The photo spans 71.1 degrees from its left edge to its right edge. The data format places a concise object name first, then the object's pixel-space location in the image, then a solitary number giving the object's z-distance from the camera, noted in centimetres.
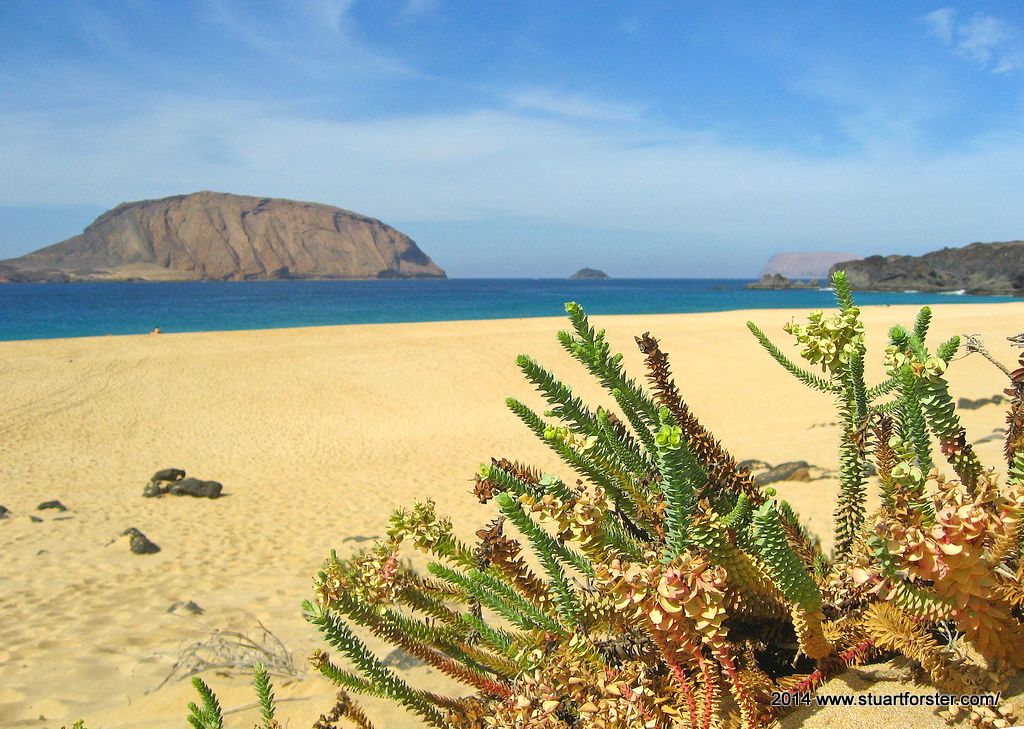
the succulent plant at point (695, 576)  103
